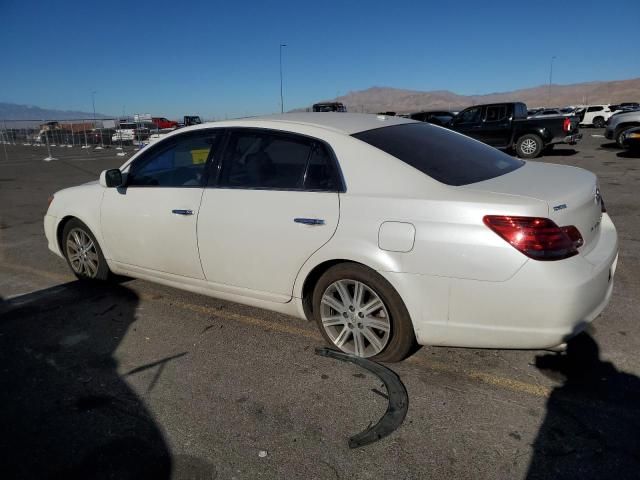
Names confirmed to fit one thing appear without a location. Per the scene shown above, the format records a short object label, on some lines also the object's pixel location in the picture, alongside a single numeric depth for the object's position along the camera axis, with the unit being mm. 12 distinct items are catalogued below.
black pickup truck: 14695
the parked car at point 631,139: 13766
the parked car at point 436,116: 19988
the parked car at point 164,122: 36781
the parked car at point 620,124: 15242
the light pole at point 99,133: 28156
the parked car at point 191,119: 34091
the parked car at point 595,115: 34938
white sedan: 2586
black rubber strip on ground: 2484
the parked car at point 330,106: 32719
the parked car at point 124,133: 29016
